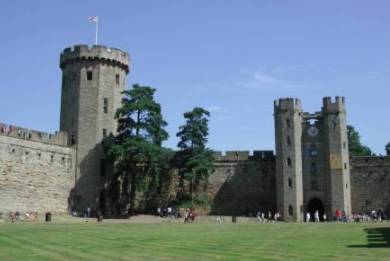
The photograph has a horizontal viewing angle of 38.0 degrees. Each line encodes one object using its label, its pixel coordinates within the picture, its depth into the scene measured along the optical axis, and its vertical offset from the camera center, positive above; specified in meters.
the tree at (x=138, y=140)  47.09 +6.18
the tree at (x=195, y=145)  50.97 +6.16
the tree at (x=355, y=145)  69.38 +8.54
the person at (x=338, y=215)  48.95 -0.12
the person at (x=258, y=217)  47.40 -0.32
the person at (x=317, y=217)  48.28 -0.31
